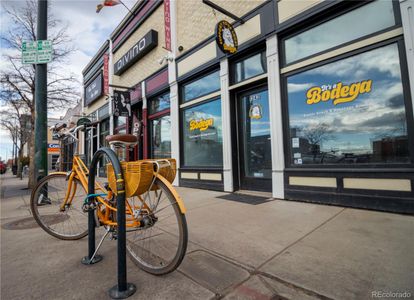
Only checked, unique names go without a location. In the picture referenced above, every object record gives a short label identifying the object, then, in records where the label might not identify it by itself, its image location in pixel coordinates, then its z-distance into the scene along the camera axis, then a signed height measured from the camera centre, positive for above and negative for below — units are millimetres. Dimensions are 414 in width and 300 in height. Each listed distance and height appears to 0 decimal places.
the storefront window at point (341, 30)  3975 +2426
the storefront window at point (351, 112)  3809 +810
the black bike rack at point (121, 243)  1753 -616
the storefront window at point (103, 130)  14070 +2179
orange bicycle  1923 -475
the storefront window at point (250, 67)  5710 +2402
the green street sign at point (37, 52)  5445 +2741
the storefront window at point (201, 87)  6938 +2408
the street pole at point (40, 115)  5441 +1262
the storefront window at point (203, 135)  6809 +806
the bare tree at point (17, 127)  13961 +3342
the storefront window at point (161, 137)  9141 +1042
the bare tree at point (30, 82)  8352 +3249
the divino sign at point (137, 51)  9352 +5061
